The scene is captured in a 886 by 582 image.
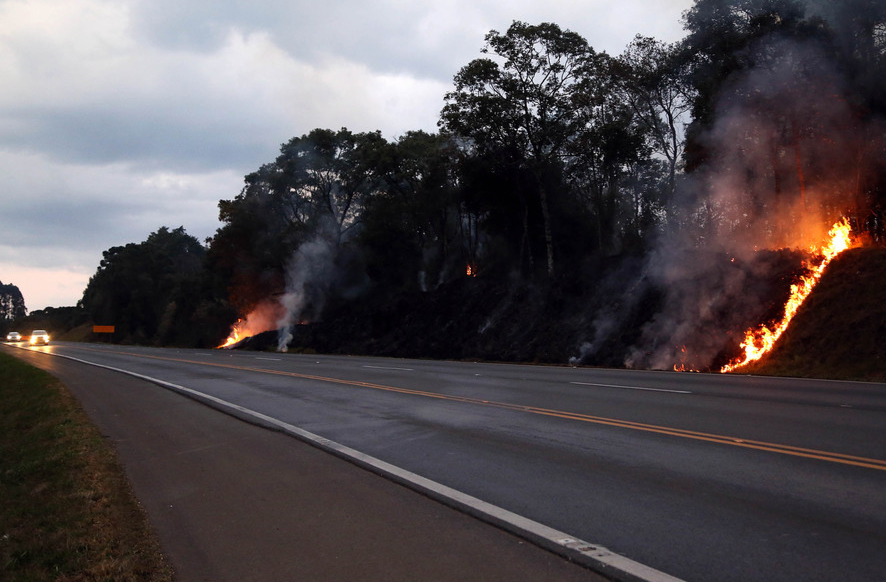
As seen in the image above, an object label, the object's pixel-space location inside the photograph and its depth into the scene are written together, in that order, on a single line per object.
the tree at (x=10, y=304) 167.88
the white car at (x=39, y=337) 66.18
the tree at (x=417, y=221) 46.94
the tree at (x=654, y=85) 32.19
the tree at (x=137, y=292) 94.75
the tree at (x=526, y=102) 33.69
